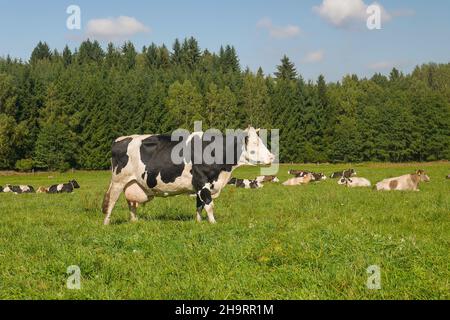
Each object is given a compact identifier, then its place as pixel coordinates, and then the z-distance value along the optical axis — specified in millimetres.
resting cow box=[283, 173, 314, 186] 33916
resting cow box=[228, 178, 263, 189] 32031
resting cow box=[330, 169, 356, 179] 39862
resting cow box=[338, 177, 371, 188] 29856
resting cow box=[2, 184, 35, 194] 34788
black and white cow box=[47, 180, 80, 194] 33094
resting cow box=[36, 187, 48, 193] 34500
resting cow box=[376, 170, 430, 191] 25020
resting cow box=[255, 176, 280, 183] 38294
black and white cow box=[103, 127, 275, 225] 12836
